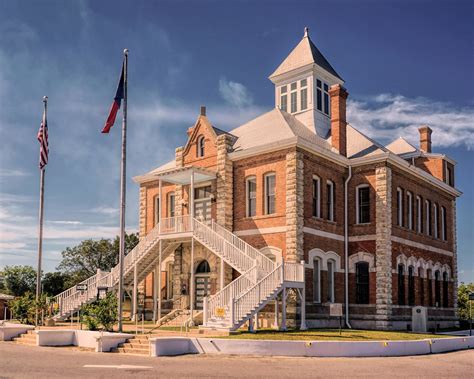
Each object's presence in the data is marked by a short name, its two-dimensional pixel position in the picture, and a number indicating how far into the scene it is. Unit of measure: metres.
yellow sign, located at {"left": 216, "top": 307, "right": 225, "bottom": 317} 23.77
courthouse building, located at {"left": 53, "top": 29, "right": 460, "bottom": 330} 28.62
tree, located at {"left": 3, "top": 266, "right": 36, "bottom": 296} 68.38
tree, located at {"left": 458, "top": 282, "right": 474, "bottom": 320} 55.40
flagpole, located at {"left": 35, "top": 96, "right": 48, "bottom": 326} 29.88
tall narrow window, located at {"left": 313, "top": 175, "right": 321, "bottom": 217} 30.67
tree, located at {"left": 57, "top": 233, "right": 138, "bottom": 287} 67.69
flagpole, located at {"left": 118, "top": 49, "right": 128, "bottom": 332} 24.14
